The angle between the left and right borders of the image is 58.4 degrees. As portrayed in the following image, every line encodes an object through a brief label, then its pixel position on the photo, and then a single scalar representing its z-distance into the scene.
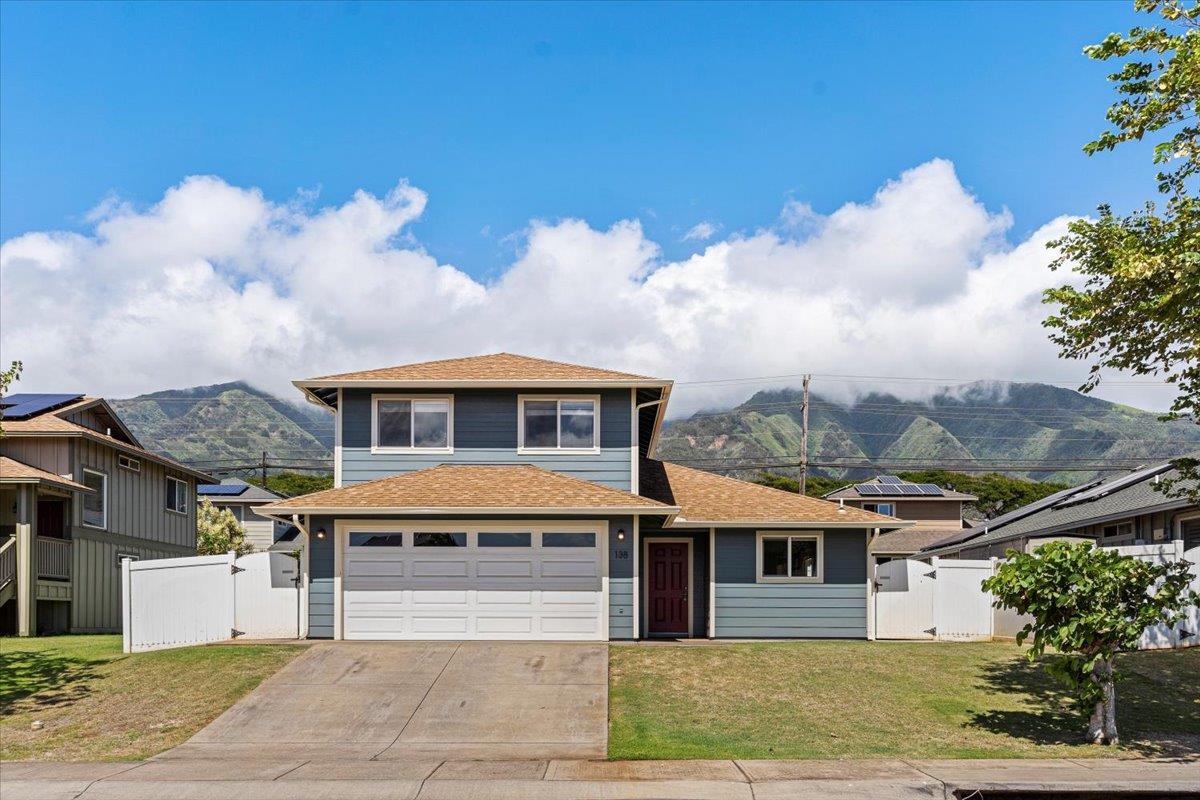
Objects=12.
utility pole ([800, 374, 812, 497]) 47.38
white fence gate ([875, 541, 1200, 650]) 22.00
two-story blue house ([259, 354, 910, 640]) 20.84
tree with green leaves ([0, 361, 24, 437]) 17.38
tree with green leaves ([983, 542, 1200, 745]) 12.87
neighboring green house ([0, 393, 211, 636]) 24.36
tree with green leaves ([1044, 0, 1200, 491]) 13.38
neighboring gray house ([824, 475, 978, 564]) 60.09
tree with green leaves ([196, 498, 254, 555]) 44.44
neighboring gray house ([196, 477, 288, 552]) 55.75
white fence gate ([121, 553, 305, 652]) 19.48
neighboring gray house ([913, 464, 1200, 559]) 26.58
